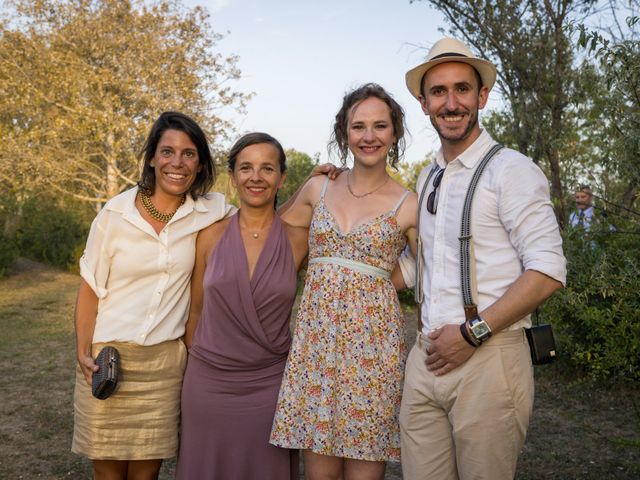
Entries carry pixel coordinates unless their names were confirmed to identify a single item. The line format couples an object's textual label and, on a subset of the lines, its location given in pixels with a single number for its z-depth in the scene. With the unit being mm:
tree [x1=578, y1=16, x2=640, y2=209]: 3639
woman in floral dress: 2883
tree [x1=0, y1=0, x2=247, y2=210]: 14156
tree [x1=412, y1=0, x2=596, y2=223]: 6852
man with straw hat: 2381
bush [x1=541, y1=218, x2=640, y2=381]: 5648
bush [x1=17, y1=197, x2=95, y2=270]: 18141
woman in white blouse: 3096
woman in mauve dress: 3090
